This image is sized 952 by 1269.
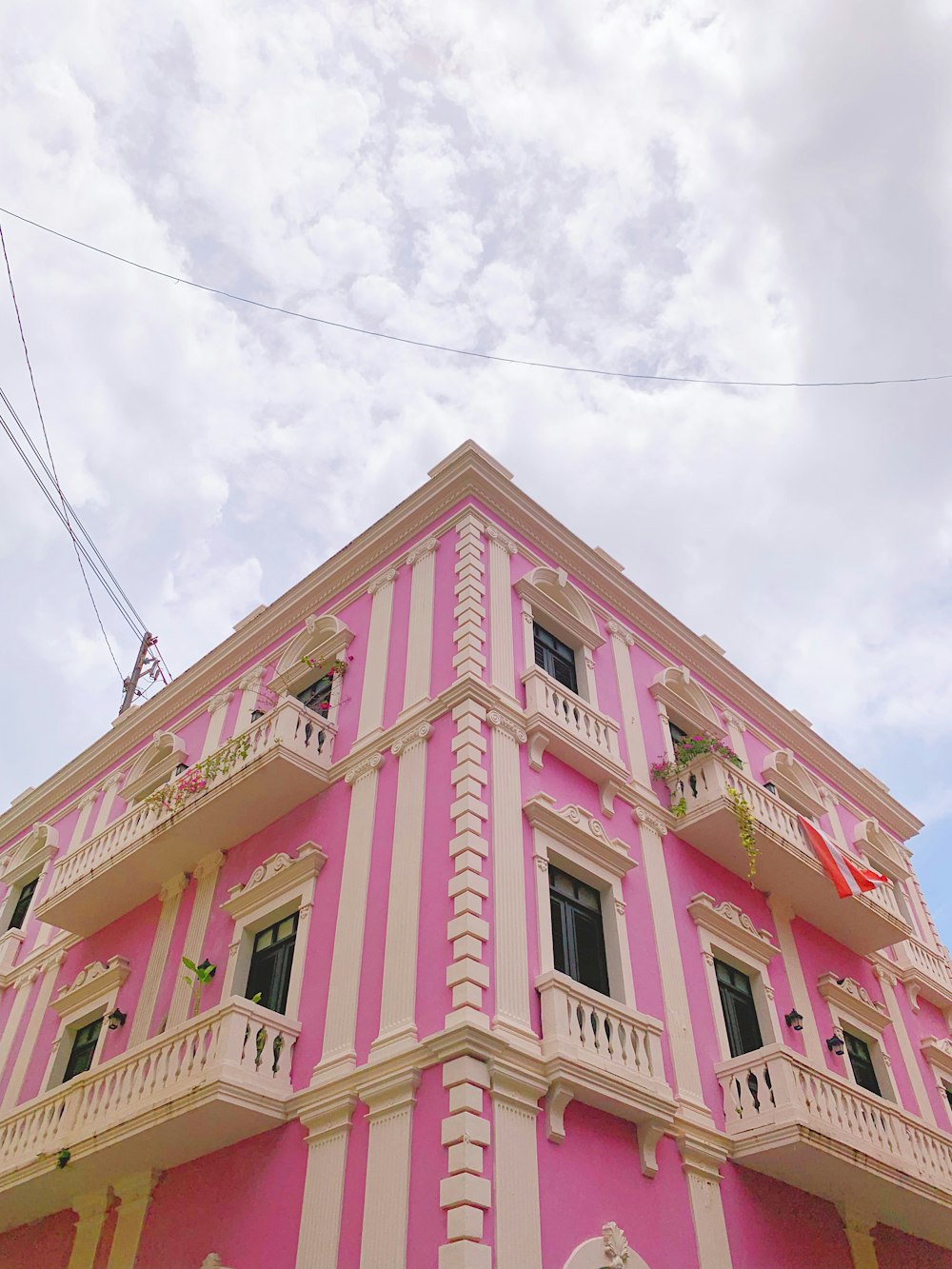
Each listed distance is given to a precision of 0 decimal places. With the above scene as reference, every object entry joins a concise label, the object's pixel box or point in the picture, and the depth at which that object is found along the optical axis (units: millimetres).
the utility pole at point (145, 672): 24531
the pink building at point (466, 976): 9008
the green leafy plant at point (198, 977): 11656
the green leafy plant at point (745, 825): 13266
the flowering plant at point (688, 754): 14102
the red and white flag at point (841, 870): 14102
